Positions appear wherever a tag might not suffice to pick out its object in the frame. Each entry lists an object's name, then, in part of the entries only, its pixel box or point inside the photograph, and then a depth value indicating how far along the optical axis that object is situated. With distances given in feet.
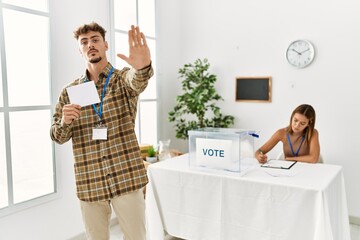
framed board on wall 12.11
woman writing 9.00
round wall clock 11.10
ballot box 7.03
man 5.63
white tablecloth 6.43
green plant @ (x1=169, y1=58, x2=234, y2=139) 12.30
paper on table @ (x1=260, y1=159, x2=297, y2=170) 7.74
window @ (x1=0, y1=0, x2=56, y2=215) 7.45
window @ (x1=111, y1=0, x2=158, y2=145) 11.02
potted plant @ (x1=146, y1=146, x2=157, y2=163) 10.96
